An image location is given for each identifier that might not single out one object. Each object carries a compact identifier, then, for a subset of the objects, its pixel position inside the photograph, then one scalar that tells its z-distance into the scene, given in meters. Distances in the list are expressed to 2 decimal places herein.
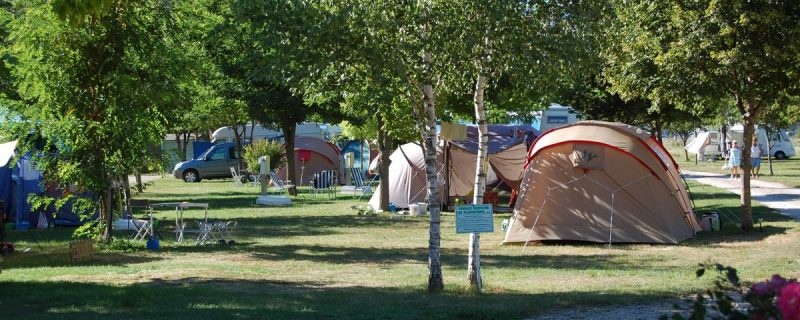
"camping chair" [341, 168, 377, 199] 31.73
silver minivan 42.22
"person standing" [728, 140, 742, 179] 35.03
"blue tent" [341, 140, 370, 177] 42.53
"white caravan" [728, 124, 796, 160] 56.97
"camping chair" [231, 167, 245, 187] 38.03
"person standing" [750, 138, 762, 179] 36.03
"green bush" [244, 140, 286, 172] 37.88
